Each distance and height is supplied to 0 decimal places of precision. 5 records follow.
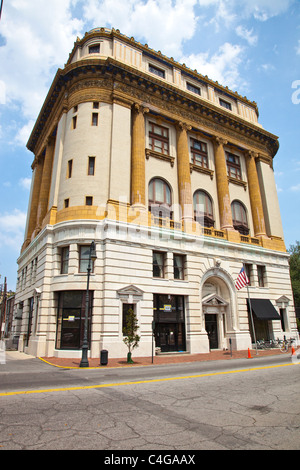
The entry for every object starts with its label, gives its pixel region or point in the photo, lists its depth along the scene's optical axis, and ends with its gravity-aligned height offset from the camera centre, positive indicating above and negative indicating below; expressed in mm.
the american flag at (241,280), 25797 +3774
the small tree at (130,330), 19469 -152
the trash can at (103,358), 18109 -1722
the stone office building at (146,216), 23844 +10527
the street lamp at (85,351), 17312 -1270
